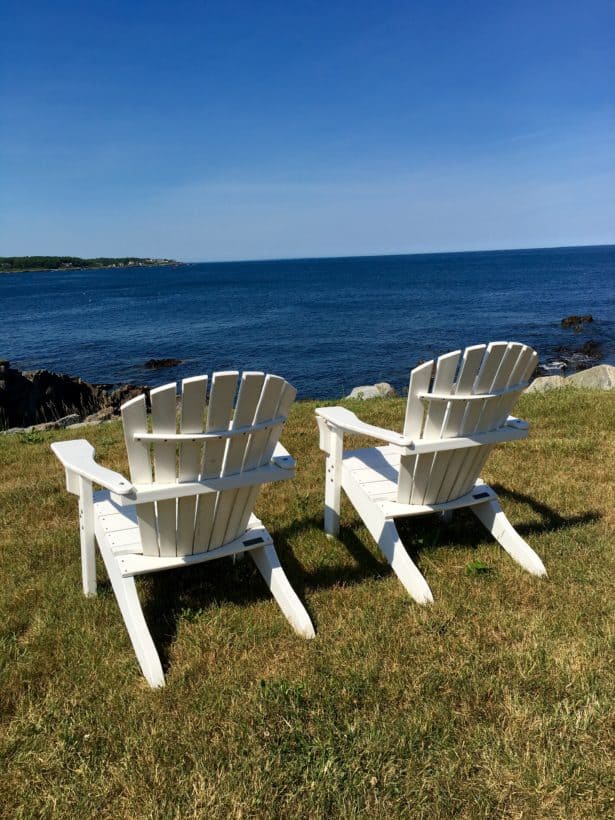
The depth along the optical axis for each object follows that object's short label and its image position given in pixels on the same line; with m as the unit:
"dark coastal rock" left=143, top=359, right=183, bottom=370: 25.94
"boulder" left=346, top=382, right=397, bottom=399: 13.30
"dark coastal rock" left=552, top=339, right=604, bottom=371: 22.56
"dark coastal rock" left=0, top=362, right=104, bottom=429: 16.41
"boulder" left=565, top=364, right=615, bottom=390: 12.33
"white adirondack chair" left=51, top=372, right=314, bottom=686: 2.62
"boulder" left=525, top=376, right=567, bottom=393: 12.48
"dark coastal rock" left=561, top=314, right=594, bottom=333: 32.84
